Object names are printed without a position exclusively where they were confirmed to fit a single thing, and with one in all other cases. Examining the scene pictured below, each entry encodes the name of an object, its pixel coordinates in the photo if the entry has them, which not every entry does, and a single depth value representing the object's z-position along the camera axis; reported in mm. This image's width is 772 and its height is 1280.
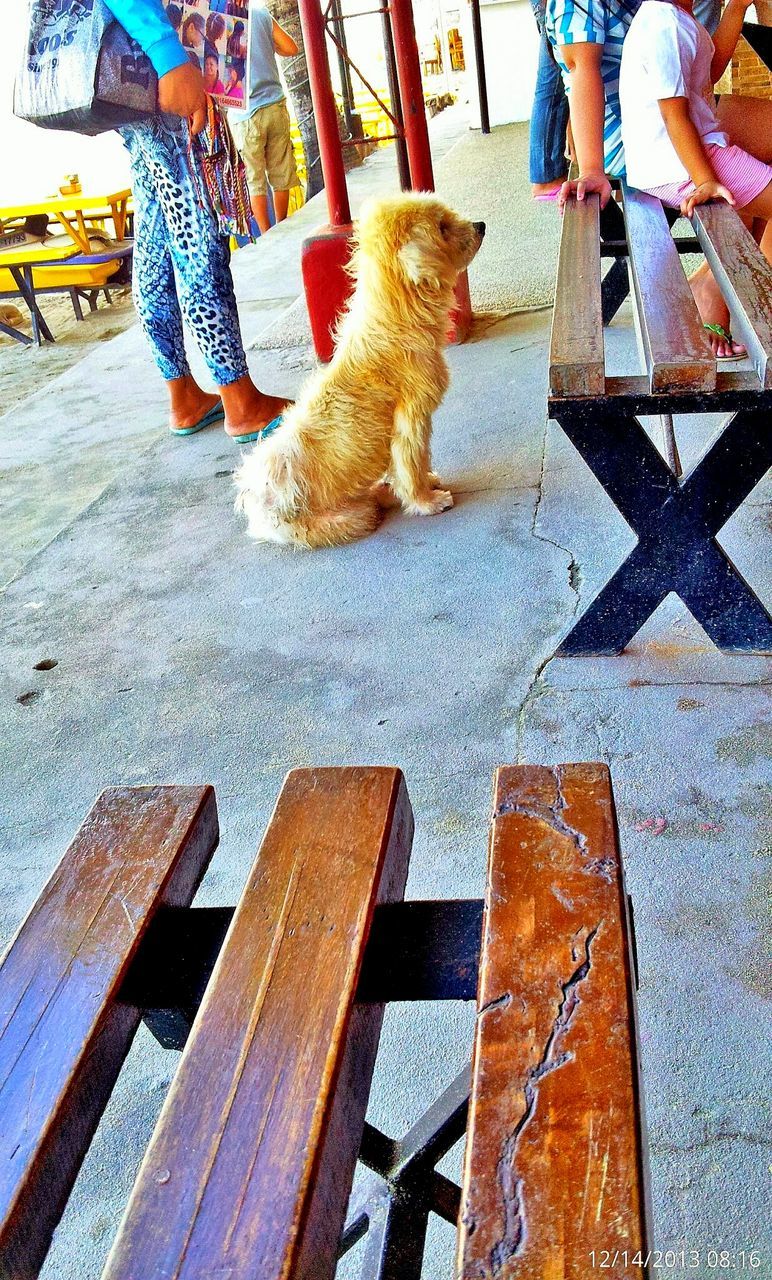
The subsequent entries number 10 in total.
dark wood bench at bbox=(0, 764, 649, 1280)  878
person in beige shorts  8430
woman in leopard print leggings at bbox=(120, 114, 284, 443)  4062
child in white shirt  3389
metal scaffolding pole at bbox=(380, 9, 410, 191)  5191
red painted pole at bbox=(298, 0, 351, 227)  4723
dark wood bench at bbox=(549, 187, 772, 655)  2309
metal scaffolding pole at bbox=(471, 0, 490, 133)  10711
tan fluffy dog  3398
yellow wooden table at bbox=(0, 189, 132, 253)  10430
